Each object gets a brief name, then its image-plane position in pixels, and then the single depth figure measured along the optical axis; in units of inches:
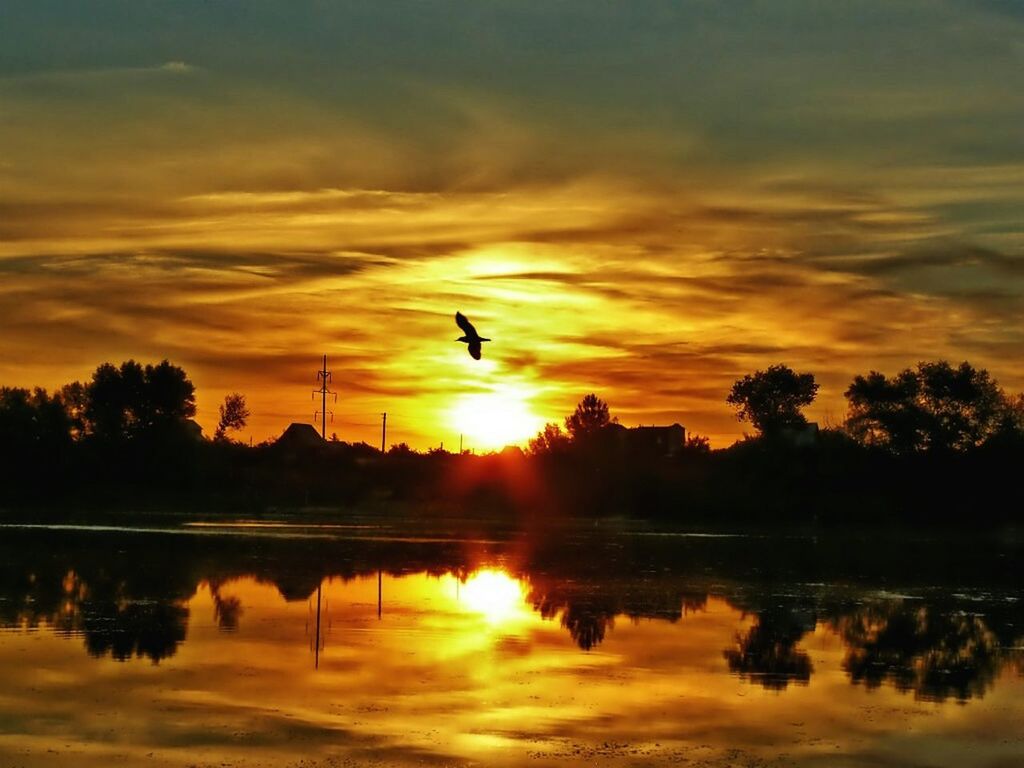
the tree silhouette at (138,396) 5462.6
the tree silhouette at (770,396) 5718.5
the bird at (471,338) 1106.1
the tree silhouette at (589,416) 5601.9
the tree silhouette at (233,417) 7130.9
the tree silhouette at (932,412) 4414.4
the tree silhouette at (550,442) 4508.6
